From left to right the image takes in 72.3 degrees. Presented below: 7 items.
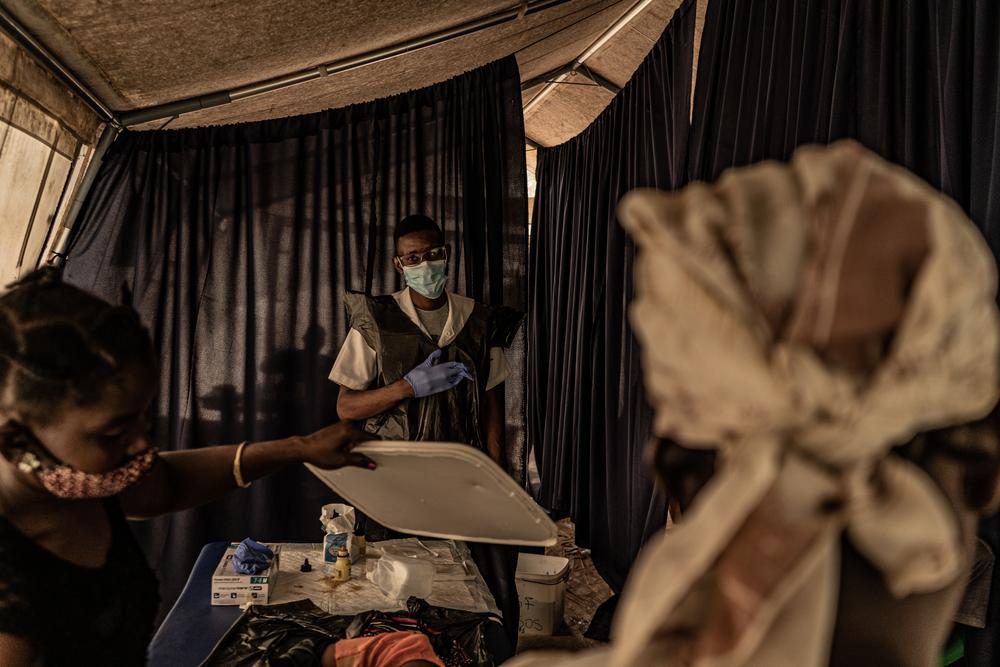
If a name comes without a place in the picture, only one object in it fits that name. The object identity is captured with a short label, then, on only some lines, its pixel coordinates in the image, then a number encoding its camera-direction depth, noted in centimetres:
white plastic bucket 351
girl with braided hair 101
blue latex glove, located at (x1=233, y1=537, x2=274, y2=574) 221
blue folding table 187
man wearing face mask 288
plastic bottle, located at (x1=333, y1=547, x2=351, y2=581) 235
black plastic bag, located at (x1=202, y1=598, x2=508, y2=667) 179
